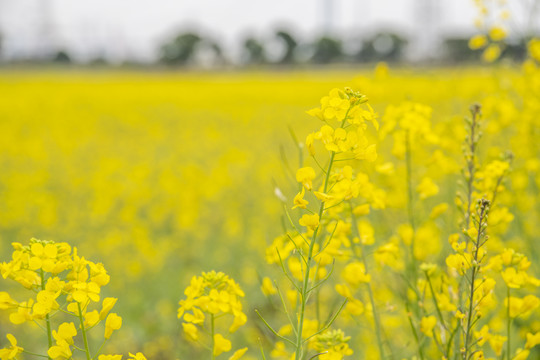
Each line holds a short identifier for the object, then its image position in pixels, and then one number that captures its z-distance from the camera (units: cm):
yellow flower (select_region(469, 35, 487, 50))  198
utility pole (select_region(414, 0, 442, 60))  1596
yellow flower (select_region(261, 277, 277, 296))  117
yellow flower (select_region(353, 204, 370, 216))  119
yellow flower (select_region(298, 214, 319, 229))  105
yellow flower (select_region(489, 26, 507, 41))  195
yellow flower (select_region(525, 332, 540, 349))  112
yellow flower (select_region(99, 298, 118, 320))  106
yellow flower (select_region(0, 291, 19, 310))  107
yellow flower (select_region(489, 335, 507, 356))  114
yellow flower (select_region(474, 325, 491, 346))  110
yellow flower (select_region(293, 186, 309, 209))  105
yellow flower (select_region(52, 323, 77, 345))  104
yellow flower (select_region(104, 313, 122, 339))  107
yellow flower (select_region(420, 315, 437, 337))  115
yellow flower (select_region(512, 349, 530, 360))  112
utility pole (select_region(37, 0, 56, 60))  3266
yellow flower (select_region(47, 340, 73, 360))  103
